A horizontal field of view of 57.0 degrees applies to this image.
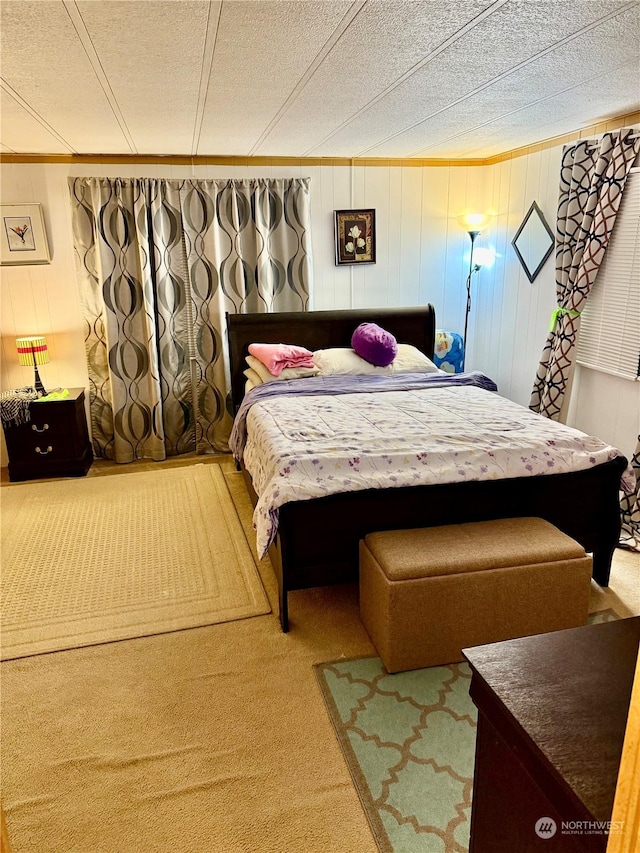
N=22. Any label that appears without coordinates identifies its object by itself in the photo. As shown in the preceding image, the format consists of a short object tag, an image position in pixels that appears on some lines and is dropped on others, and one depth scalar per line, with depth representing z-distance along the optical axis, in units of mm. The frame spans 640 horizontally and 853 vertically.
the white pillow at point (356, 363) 4297
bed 2498
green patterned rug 1646
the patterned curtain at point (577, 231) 3367
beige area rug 2625
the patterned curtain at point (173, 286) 4363
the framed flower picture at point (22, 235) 4207
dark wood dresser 720
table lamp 4145
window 3377
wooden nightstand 4184
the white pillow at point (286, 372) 4145
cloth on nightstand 4098
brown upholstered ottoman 2178
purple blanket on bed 3812
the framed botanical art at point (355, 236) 4773
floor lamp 4754
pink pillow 4148
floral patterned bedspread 2488
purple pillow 4309
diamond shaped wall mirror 4160
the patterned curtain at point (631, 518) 3240
